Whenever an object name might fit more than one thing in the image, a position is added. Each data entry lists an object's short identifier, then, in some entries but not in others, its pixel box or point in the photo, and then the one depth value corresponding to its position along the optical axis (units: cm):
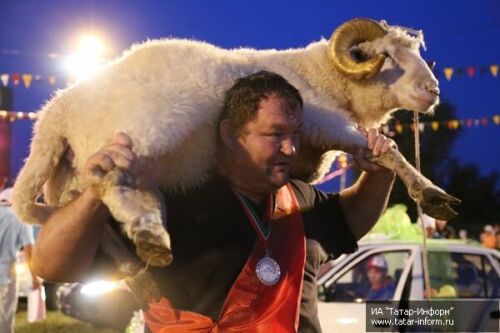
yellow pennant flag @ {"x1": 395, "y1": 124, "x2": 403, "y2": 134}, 1448
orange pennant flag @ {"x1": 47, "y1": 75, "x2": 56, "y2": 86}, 1203
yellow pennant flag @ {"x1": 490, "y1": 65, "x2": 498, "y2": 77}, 1088
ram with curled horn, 216
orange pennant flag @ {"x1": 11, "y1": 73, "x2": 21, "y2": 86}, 1226
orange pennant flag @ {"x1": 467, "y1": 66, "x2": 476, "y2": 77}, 1110
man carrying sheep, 215
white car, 596
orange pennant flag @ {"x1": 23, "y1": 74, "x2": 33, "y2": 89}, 1187
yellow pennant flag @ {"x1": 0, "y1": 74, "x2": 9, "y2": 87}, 1205
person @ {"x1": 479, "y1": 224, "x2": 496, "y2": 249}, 1256
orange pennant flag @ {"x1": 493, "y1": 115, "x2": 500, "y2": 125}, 1313
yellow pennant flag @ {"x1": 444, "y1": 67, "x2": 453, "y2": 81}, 1013
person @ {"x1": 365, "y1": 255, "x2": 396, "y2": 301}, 623
